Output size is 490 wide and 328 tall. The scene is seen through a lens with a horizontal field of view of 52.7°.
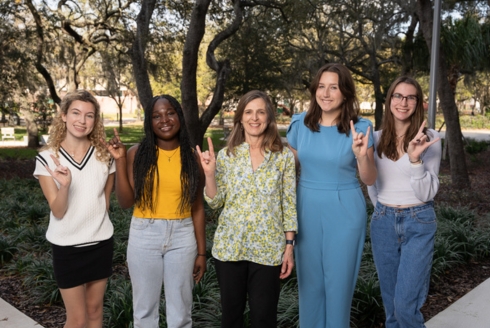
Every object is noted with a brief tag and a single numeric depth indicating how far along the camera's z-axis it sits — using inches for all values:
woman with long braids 115.0
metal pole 298.4
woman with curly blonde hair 114.0
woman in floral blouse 113.0
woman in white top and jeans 120.2
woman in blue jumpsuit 118.9
